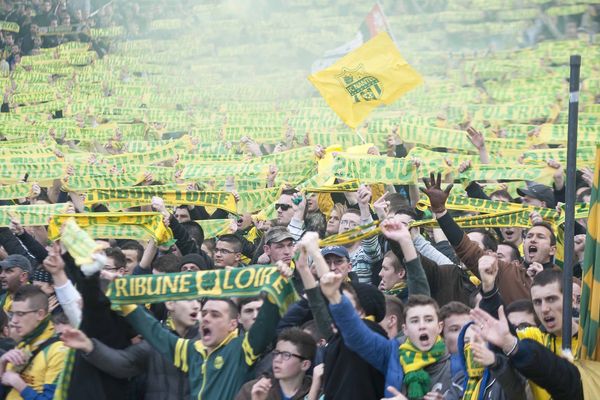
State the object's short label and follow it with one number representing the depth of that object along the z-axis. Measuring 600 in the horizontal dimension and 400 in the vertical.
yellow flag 18.62
